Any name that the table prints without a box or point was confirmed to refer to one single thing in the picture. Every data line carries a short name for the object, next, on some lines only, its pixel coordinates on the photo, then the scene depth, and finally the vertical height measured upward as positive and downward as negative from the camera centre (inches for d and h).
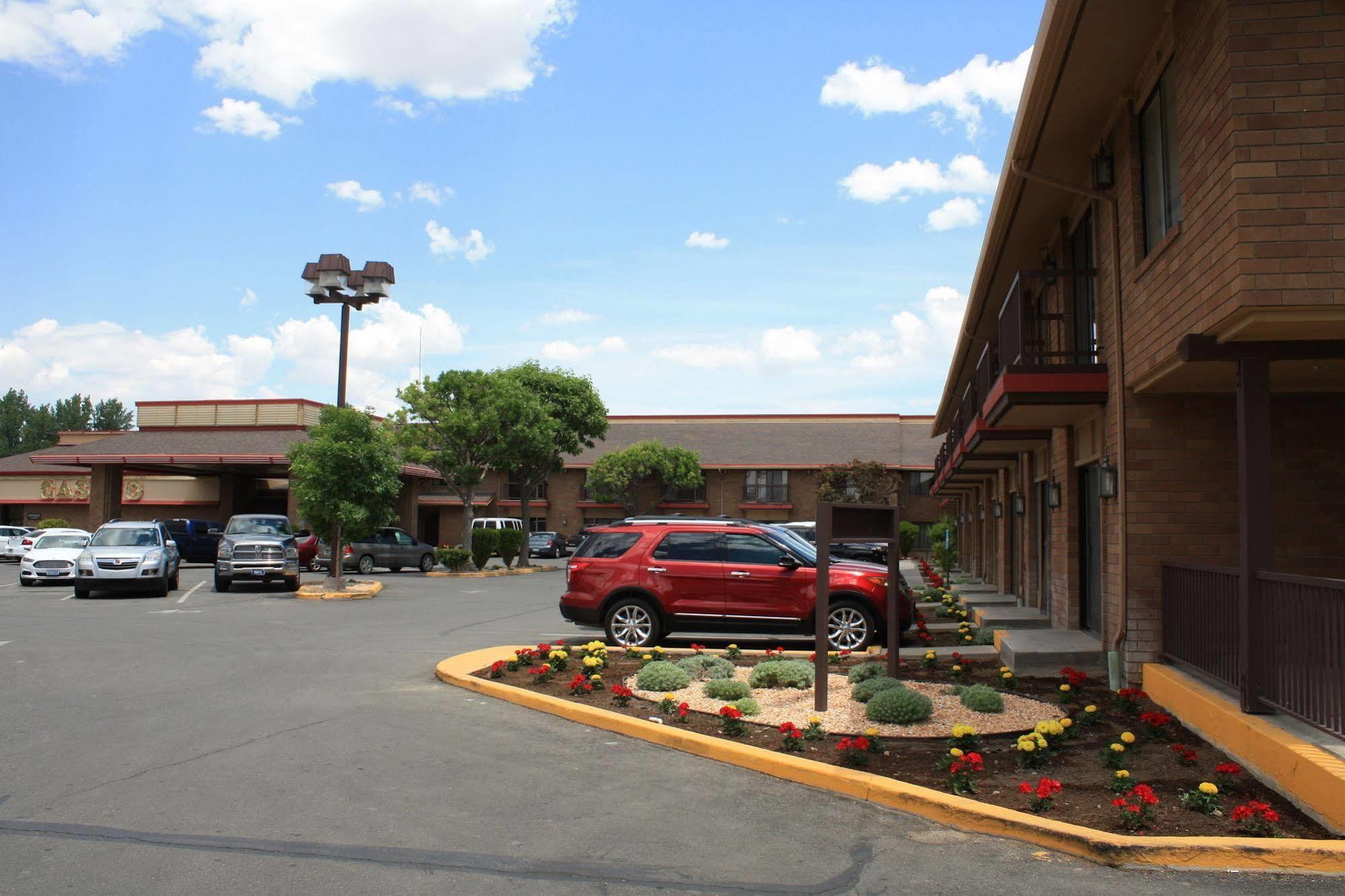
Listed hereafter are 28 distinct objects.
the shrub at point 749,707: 354.3 -58.6
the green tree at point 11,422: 4374.3 +392.9
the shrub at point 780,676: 409.1 -55.7
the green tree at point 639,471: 2188.7 +115.4
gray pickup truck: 997.2 -33.8
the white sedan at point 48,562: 1027.9 -41.3
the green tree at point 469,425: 1497.3 +140.6
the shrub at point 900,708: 339.0 -55.9
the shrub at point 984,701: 356.2 -55.9
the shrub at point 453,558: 1413.6 -43.6
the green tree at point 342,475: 981.7 +44.3
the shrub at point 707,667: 429.4 -56.1
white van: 2009.7 +5.6
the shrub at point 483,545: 1462.8 -26.9
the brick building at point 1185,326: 273.9 +63.7
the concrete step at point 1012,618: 581.3 -47.2
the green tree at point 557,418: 1632.6 +178.0
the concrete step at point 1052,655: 422.6 -48.3
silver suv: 895.7 -37.3
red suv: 538.0 -30.2
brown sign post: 361.4 -1.8
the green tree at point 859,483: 2129.7 +95.0
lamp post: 968.9 +216.9
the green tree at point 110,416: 5093.5 +492.0
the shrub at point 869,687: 368.8 -54.2
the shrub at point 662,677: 402.0 -56.4
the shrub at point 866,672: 406.9 -53.8
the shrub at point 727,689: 383.2 -57.4
